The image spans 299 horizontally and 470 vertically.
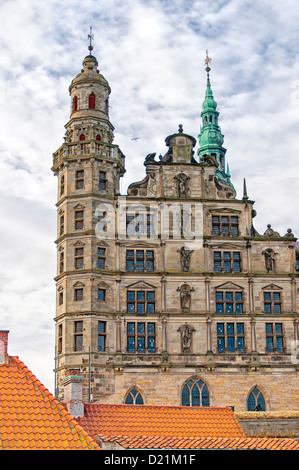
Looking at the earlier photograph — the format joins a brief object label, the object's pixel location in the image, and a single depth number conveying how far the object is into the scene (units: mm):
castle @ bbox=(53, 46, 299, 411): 42469
